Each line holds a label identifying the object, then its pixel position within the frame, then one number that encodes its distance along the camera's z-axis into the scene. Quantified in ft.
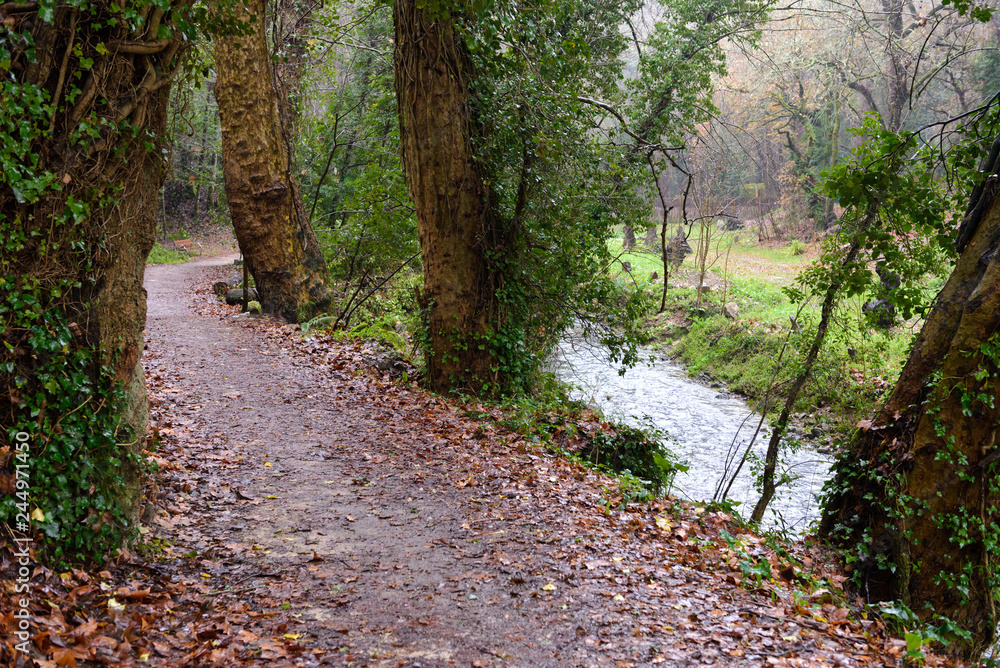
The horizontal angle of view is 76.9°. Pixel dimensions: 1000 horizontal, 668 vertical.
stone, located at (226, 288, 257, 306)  47.96
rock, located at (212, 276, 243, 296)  54.90
